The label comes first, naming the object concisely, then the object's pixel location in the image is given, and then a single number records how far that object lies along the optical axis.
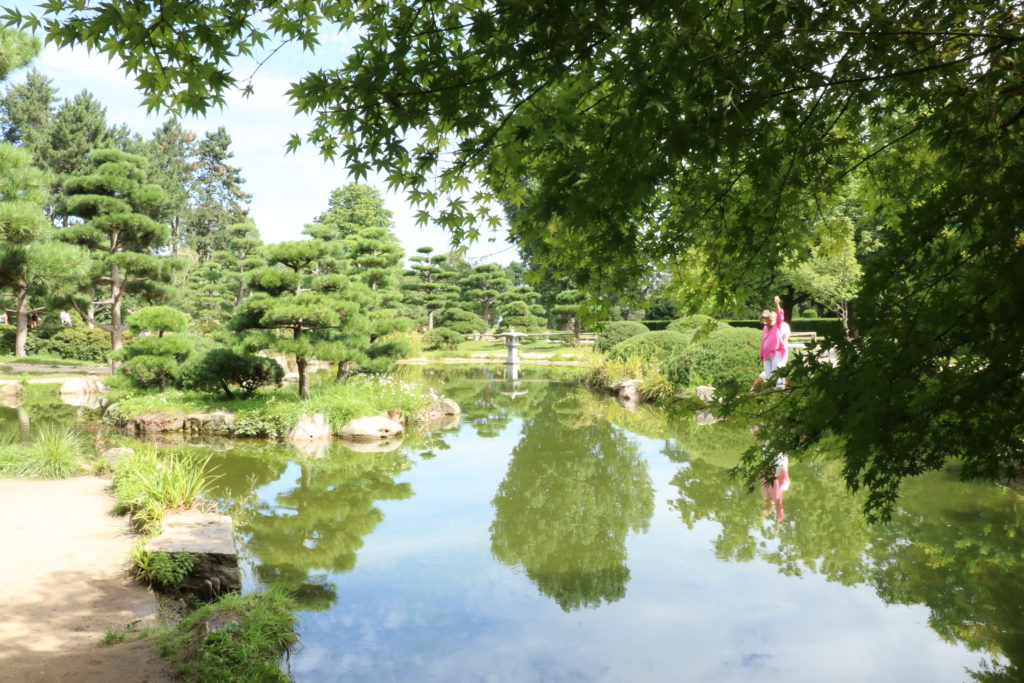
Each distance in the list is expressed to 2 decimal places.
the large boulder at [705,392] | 11.15
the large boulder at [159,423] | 9.75
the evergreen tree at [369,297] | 11.12
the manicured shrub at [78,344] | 21.22
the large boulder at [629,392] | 13.92
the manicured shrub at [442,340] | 26.34
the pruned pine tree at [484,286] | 31.53
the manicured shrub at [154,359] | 10.95
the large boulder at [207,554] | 4.02
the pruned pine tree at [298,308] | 10.21
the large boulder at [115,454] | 6.90
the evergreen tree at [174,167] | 31.44
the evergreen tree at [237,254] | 20.30
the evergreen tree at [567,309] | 26.95
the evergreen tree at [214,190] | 39.19
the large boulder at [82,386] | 14.33
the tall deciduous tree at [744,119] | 1.93
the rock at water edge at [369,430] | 9.56
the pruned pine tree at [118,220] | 13.43
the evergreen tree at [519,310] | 28.81
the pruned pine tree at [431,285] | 27.98
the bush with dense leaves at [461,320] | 28.00
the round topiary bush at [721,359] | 11.70
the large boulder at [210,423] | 9.72
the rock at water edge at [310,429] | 9.44
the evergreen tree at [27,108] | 28.81
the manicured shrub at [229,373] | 10.38
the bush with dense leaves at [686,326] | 14.75
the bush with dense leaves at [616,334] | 19.50
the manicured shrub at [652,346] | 14.80
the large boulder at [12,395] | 13.47
